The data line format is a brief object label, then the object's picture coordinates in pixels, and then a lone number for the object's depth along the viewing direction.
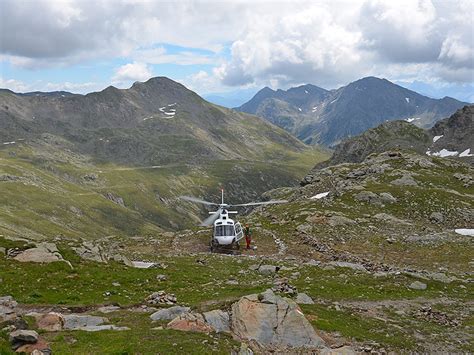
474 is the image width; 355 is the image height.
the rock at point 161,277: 38.00
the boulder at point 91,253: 42.38
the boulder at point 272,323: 24.44
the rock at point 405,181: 87.52
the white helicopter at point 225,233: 55.11
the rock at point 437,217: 70.32
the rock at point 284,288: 33.27
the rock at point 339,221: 65.40
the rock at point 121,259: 43.67
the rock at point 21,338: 20.95
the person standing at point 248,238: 58.12
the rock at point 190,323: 24.50
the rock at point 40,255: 38.44
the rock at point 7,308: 24.67
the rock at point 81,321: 25.19
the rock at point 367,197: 76.96
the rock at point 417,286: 37.79
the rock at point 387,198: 76.69
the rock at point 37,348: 19.80
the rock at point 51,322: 24.50
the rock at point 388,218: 68.38
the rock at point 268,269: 42.22
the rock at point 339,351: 22.77
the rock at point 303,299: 31.14
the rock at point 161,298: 30.98
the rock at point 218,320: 25.15
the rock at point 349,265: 45.01
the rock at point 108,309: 28.50
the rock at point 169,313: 26.62
